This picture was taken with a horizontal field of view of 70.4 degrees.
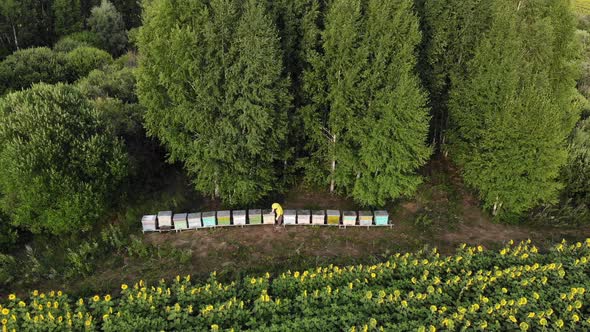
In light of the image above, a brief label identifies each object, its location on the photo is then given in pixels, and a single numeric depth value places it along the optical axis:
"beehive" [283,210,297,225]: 24.56
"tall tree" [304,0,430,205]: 23.30
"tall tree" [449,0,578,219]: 23.55
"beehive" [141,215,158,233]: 23.95
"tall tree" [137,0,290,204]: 22.62
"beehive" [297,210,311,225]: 24.62
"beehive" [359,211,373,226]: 24.94
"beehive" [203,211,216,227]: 24.26
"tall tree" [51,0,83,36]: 56.53
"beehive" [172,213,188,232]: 24.03
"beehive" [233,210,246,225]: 24.44
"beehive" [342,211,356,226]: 24.81
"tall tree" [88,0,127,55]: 55.62
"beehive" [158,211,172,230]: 24.09
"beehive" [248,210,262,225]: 24.61
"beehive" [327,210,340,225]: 24.80
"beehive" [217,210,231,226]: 24.44
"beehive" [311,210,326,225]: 24.69
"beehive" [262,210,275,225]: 24.67
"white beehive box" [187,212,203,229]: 24.16
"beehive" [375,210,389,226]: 25.00
